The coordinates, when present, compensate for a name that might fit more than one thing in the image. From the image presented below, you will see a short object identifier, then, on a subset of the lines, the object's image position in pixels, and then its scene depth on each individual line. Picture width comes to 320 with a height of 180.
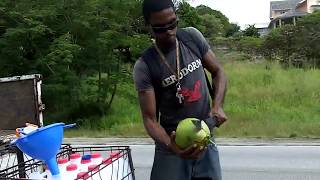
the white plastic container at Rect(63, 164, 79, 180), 2.75
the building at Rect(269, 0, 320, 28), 76.50
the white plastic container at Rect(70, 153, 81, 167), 2.96
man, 2.88
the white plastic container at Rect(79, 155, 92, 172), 2.85
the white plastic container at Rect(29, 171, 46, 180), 2.75
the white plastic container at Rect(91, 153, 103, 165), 2.94
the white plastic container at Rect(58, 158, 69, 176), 2.82
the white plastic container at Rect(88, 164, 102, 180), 2.67
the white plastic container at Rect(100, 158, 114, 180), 2.80
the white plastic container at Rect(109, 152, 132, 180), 2.93
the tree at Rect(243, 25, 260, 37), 57.38
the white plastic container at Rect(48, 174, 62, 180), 2.67
